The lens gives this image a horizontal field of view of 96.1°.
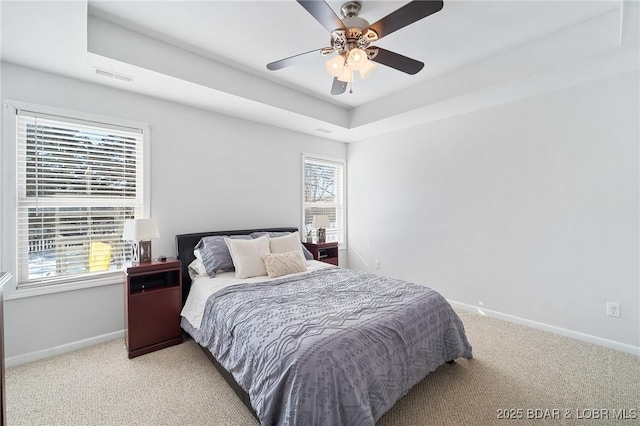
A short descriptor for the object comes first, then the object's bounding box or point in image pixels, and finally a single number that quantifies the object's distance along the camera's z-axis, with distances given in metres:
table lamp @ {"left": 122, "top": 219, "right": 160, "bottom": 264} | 2.66
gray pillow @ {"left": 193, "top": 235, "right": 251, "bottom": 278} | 2.96
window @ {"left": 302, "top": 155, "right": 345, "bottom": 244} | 4.69
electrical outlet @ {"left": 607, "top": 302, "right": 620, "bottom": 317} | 2.68
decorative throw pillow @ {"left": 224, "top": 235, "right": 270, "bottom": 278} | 2.91
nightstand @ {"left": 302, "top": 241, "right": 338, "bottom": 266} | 4.27
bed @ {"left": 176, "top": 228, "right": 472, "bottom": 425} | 1.46
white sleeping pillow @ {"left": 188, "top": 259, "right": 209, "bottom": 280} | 2.97
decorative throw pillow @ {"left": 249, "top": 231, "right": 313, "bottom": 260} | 3.60
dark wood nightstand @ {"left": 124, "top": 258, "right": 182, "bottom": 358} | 2.58
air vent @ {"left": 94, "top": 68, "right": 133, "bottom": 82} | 2.56
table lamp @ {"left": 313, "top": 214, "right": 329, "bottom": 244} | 4.41
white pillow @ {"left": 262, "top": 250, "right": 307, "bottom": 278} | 2.95
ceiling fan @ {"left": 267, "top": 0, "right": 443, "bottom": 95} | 1.63
